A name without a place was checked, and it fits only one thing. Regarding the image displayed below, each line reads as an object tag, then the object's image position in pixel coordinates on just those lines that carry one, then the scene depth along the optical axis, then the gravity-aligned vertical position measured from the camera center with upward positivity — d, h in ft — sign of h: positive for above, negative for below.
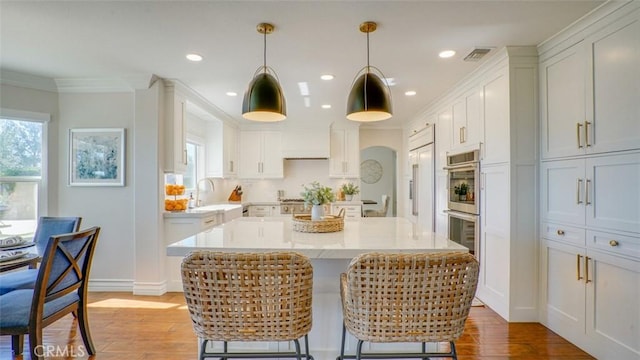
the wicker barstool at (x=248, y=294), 4.24 -1.59
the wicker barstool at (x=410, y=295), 4.17 -1.57
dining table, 6.17 -1.58
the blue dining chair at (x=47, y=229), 8.13 -1.32
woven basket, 7.04 -0.99
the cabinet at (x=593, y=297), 6.29 -2.67
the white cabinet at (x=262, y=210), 19.17 -1.75
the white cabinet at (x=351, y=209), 18.47 -1.64
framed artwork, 11.66 +0.93
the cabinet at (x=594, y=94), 6.25 +2.02
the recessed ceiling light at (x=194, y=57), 9.26 +3.77
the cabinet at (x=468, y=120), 10.50 +2.24
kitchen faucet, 15.55 -0.28
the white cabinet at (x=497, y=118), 8.92 +1.90
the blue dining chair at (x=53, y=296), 6.04 -2.42
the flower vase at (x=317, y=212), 7.45 -0.73
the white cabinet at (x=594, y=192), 6.26 -0.23
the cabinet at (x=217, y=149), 17.06 +1.80
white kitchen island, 5.35 -1.15
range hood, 19.11 +2.38
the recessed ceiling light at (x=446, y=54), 8.95 +3.76
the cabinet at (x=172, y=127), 11.66 +2.05
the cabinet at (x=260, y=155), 19.63 +1.69
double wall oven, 10.54 -0.61
